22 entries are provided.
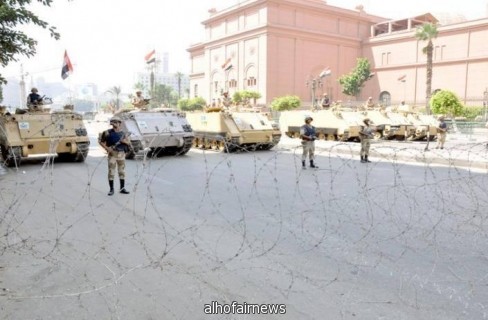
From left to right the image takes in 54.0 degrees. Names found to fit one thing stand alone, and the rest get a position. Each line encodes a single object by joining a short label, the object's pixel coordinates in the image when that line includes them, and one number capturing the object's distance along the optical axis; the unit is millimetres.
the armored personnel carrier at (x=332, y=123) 23047
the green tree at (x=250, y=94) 57053
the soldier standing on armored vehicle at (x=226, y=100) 20641
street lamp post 62747
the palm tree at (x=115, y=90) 107375
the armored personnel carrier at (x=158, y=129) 16062
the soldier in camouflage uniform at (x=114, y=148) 9683
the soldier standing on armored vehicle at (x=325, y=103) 24555
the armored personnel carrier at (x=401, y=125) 24359
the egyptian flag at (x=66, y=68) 28516
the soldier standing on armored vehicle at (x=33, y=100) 15586
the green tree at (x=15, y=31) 12875
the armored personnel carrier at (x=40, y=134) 13898
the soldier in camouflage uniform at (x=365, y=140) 14484
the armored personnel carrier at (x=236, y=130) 18516
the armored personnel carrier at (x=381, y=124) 23969
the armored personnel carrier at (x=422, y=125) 25266
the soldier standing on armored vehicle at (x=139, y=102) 17875
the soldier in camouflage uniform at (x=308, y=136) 13125
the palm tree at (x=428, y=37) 49812
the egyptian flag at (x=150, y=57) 31750
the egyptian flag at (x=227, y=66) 43344
